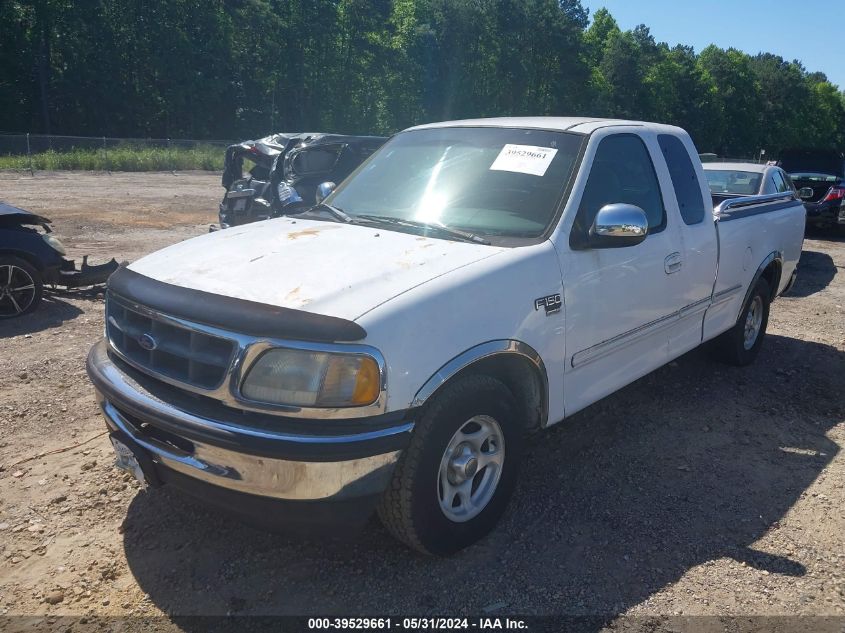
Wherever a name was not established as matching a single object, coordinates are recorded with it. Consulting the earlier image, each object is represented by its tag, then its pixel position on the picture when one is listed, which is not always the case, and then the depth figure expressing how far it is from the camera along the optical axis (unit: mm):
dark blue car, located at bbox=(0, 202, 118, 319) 6852
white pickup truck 2697
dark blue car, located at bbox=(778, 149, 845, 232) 15586
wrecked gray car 9891
